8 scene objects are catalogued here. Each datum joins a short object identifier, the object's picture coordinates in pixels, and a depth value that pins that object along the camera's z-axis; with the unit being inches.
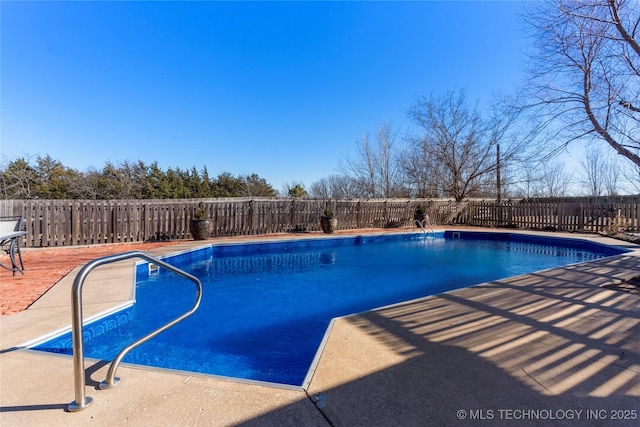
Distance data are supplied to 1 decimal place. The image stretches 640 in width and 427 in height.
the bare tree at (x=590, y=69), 165.0
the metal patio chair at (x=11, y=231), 172.1
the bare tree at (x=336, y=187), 888.0
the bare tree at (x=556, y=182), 858.8
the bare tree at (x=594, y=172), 760.3
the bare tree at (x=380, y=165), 799.1
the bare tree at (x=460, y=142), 617.3
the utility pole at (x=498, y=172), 619.1
